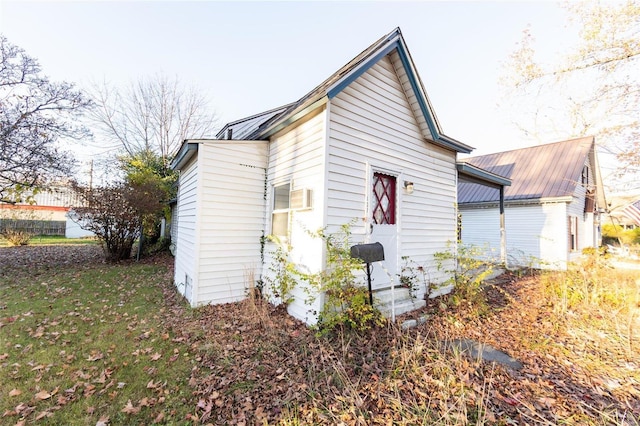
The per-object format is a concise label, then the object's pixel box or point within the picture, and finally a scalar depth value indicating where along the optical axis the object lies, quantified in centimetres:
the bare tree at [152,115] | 1875
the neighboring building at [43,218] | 1534
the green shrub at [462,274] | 588
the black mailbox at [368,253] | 435
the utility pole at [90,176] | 1081
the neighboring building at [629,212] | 1063
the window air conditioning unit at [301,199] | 501
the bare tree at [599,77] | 789
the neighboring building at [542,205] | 1151
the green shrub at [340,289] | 443
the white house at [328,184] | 491
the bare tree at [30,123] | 835
